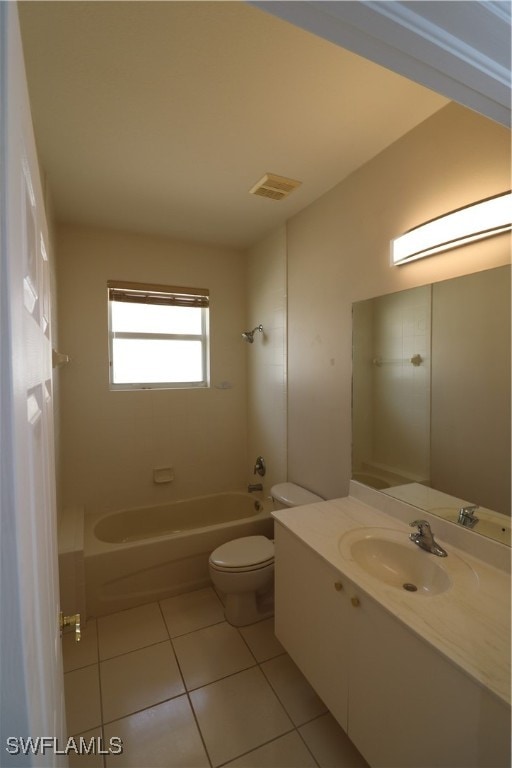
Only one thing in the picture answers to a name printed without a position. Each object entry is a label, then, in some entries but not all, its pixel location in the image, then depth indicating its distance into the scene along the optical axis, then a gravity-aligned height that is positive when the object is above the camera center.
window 2.81 +0.34
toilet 1.96 -1.20
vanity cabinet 0.80 -0.92
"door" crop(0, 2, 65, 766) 0.34 -0.09
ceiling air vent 1.91 +1.11
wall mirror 1.23 -0.11
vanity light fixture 1.17 +0.56
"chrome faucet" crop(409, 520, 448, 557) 1.28 -0.66
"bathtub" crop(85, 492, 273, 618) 2.14 -1.25
